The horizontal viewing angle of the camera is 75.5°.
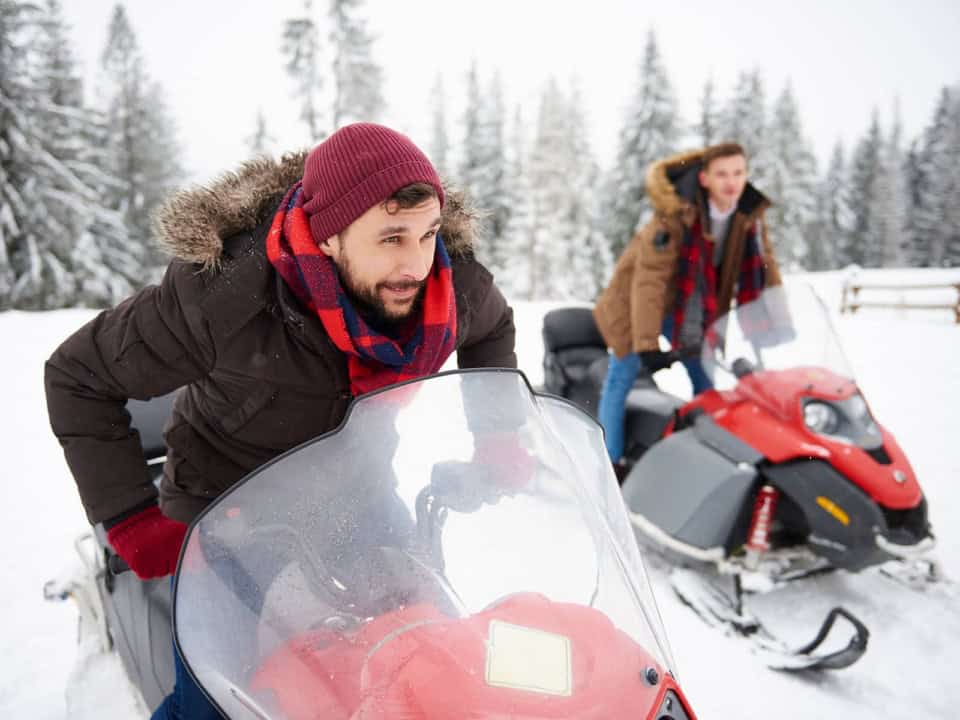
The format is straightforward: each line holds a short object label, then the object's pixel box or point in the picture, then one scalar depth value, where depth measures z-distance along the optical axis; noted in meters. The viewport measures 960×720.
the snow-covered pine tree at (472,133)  26.61
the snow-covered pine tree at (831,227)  35.78
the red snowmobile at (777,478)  2.58
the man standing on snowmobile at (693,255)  3.51
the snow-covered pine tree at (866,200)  35.44
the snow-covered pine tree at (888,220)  35.06
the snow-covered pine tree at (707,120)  24.68
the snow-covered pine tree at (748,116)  26.20
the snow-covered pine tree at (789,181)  26.72
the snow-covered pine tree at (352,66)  20.61
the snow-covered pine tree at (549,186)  26.09
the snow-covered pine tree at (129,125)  22.30
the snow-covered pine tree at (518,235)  26.52
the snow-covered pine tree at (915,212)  34.25
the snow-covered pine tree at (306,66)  20.22
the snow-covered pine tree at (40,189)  16.06
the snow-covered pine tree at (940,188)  32.25
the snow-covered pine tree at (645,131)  21.94
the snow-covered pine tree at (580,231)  27.23
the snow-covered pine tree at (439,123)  31.41
